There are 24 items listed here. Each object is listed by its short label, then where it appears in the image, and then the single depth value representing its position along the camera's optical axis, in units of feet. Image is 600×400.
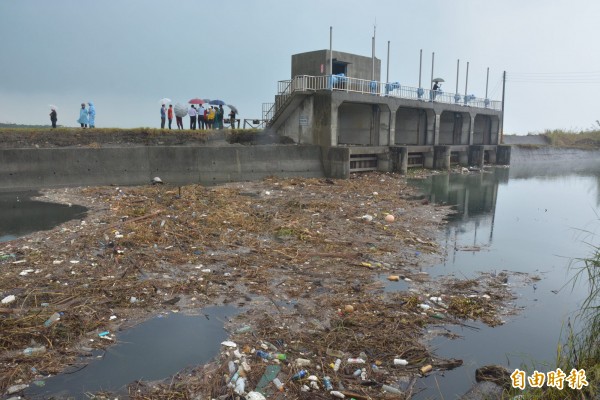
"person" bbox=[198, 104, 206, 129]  79.67
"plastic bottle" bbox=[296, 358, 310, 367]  16.29
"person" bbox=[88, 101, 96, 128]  70.18
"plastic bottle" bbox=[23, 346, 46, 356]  16.51
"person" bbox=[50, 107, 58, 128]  68.49
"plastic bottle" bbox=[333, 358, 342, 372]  16.21
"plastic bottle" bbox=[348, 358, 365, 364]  16.74
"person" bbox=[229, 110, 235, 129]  86.28
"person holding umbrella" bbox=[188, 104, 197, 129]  78.43
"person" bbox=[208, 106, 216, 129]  82.46
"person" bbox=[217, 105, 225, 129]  83.87
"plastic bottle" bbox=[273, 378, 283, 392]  14.87
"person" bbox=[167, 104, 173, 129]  76.28
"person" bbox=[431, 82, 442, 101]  100.58
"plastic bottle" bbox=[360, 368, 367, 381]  15.80
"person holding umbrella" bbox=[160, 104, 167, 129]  75.45
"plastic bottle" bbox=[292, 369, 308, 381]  15.46
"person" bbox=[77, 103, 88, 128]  69.46
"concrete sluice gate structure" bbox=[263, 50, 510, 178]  74.28
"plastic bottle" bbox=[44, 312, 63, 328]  18.56
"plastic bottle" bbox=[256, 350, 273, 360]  16.78
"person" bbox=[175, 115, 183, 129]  76.17
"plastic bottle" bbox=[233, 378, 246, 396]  14.61
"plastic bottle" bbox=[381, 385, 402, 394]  15.21
